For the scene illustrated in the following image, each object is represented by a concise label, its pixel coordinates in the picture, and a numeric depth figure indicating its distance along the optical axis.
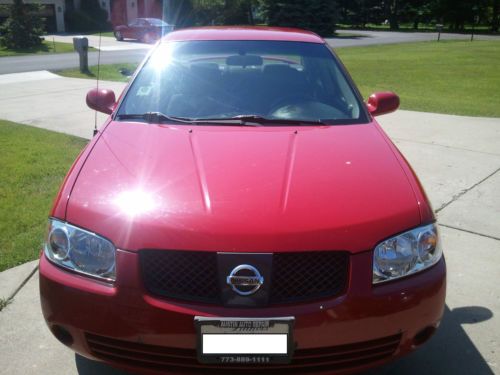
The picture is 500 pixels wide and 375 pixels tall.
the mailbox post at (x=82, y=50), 15.12
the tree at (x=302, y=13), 33.66
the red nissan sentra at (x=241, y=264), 1.96
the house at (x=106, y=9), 42.36
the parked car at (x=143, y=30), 31.70
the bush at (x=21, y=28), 26.70
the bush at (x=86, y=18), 43.56
